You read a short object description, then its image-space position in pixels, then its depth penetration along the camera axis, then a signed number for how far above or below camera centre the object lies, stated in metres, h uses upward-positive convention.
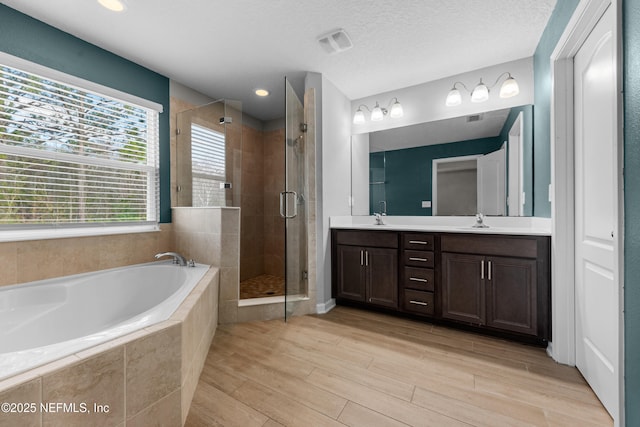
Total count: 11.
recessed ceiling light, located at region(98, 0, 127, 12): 1.69 +1.39
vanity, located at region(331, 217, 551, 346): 1.84 -0.53
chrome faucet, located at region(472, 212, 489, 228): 2.45 -0.11
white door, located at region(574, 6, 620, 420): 1.25 -0.02
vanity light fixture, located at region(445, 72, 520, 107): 2.27 +1.10
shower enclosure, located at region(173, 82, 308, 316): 2.35 +0.28
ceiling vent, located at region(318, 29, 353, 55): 1.99 +1.37
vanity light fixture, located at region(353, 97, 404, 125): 2.83 +1.13
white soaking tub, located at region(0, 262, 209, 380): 0.99 -0.59
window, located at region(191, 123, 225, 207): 2.70 +0.56
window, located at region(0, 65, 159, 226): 1.75 +0.46
